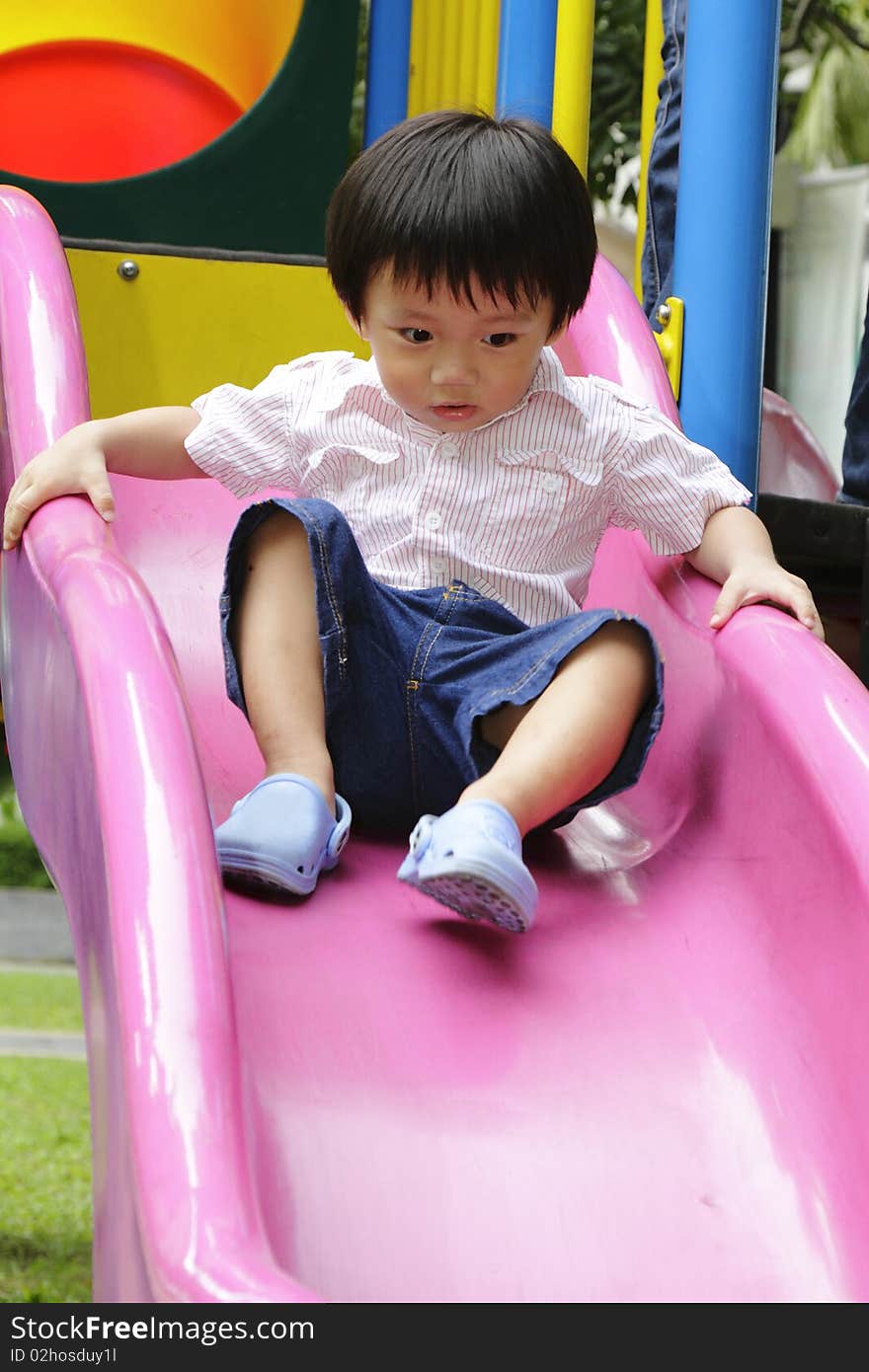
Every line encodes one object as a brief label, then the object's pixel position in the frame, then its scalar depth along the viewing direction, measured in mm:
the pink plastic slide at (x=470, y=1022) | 1682
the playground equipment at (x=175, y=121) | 2783
